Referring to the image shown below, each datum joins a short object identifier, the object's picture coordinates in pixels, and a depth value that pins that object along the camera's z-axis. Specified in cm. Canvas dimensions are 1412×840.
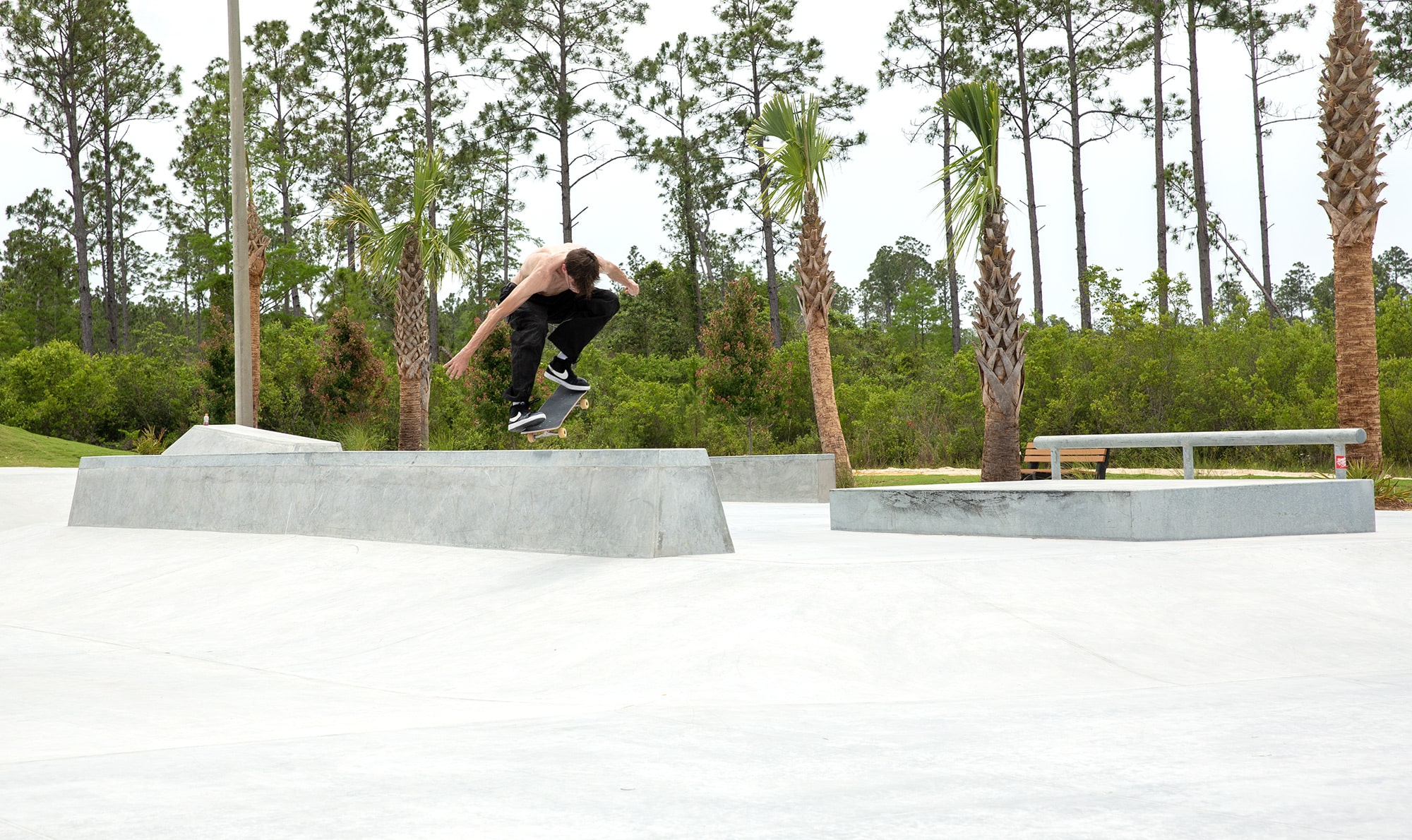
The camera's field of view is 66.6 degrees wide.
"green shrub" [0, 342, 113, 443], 3253
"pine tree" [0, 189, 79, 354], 5353
